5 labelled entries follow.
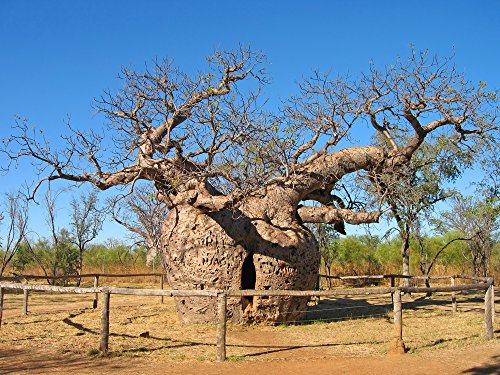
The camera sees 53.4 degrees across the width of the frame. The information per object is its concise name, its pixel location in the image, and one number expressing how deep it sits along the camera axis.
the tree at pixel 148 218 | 18.69
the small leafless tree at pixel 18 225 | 22.25
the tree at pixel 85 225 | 23.25
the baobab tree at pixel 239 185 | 8.72
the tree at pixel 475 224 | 18.62
